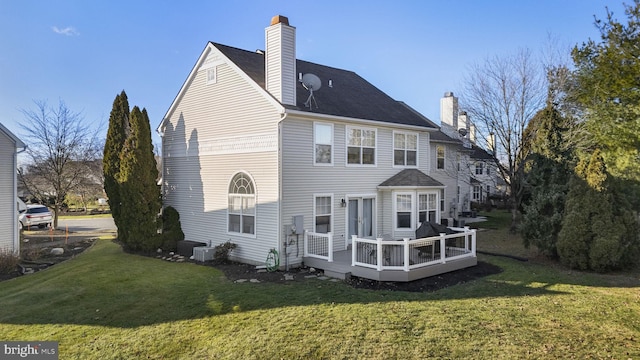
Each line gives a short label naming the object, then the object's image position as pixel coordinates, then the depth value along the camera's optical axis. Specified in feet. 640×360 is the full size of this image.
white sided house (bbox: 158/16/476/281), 39.86
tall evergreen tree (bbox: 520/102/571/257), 42.80
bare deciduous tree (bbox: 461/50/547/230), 56.18
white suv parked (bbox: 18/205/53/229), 81.30
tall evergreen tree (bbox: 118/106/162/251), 49.08
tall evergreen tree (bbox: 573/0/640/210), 44.04
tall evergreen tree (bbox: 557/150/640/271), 37.32
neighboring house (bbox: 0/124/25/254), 45.01
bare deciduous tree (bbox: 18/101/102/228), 77.82
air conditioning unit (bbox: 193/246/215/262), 44.11
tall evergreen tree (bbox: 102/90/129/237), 50.98
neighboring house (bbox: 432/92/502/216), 76.20
